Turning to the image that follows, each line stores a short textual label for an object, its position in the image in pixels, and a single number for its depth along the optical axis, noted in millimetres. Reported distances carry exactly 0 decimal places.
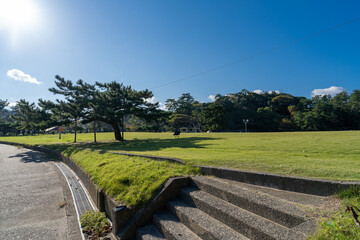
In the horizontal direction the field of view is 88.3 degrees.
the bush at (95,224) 3441
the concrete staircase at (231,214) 2242
